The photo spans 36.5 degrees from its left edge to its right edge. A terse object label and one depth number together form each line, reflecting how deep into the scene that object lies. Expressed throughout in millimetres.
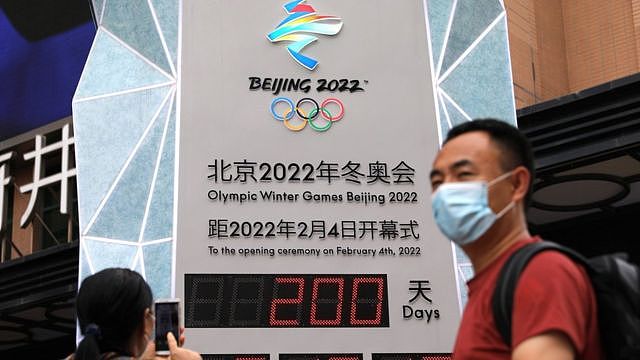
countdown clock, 7289
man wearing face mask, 2109
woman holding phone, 2822
